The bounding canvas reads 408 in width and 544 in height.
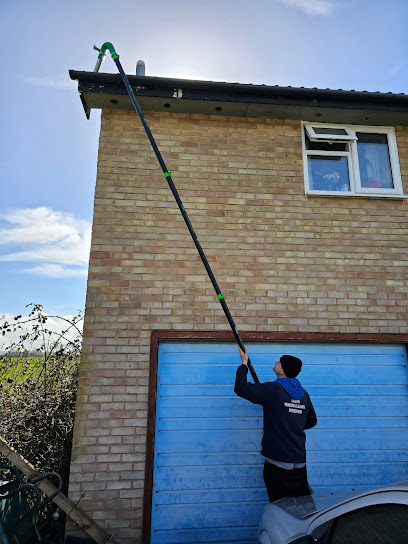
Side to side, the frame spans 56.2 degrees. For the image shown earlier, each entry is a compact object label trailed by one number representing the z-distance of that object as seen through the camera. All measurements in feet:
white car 6.91
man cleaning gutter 11.83
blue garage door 14.07
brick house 14.14
